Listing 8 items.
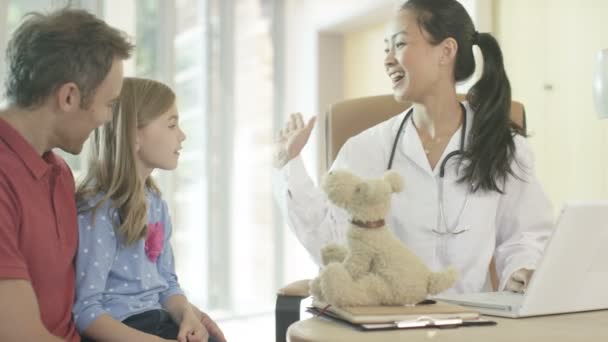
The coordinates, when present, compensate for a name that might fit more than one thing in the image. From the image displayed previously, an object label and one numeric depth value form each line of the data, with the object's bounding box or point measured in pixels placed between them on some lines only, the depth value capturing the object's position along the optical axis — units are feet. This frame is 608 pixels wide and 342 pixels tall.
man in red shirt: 8.82
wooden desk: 8.22
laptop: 8.54
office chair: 11.50
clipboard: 8.34
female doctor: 10.50
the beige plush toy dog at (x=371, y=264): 8.57
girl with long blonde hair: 9.40
